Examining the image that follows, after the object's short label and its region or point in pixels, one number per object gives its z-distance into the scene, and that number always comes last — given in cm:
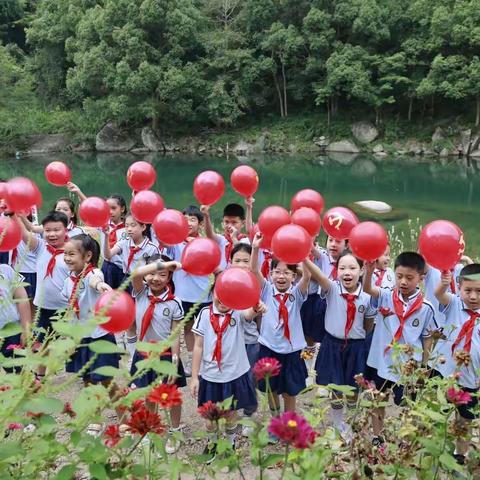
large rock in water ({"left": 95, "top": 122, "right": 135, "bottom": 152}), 2458
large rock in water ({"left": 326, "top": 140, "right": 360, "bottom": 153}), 2261
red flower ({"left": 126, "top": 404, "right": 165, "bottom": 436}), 120
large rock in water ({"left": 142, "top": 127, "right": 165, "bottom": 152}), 2433
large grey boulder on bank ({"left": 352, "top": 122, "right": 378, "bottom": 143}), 2255
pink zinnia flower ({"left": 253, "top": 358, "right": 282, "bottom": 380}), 140
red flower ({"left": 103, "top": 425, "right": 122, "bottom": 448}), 120
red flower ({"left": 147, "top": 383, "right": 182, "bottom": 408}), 116
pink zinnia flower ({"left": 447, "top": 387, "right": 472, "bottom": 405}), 129
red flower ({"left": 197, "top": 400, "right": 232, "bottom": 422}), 133
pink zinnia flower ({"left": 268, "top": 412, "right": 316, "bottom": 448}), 102
